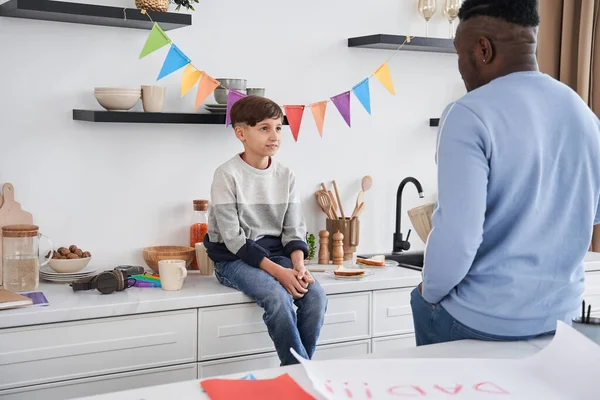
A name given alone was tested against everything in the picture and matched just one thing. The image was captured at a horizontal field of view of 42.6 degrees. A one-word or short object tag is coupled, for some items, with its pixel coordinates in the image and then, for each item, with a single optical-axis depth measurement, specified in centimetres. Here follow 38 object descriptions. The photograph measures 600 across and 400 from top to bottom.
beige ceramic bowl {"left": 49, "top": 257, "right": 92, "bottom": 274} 273
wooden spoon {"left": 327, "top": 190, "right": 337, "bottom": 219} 338
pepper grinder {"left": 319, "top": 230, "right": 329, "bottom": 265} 326
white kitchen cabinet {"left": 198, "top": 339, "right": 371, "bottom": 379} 264
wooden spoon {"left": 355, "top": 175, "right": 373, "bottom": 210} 346
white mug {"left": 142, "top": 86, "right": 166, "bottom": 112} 284
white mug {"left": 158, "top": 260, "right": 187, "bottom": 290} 265
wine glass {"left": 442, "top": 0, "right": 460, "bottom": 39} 349
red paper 117
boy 260
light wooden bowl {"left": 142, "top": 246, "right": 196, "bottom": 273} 291
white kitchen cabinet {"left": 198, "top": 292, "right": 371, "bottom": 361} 263
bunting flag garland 279
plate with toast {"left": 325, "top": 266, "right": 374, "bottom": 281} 291
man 146
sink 350
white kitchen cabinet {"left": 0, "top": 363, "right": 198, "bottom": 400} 236
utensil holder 334
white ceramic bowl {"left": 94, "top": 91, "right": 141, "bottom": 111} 277
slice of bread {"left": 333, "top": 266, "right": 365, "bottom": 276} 292
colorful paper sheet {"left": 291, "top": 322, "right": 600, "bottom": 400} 114
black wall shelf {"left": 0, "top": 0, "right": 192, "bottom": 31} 257
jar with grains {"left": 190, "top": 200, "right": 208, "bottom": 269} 307
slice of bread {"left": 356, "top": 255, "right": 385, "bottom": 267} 319
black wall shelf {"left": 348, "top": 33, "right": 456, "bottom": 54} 327
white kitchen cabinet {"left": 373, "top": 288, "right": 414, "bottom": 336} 297
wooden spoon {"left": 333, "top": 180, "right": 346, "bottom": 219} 338
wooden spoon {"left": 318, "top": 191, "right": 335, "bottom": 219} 337
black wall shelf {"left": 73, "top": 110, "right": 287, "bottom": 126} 274
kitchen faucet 350
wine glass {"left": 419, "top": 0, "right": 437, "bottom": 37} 344
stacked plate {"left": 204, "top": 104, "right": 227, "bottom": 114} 298
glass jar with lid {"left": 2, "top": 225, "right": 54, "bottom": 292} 257
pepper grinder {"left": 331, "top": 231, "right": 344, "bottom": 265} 324
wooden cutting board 271
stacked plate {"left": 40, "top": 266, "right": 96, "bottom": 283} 272
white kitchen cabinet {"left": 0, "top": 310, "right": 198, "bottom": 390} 233
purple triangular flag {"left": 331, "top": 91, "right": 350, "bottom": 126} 326
